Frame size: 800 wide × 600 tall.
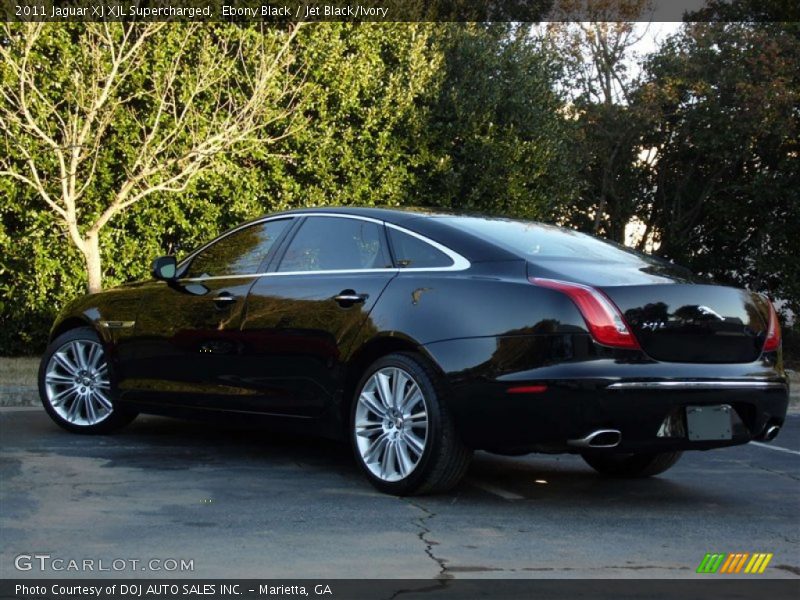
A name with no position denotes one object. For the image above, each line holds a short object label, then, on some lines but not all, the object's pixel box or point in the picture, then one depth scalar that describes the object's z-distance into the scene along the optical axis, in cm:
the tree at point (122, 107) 1396
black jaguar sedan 612
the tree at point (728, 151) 1969
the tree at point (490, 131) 1703
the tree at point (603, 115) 2198
